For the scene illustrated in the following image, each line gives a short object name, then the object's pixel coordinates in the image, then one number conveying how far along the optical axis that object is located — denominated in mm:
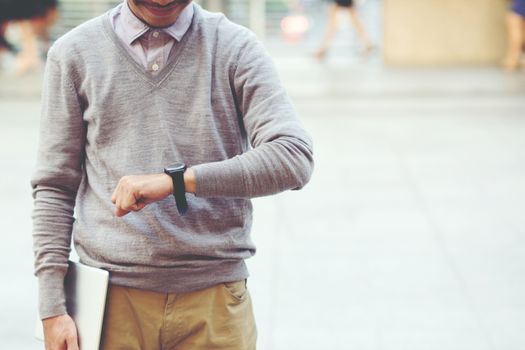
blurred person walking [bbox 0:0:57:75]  11523
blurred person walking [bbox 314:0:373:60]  11838
